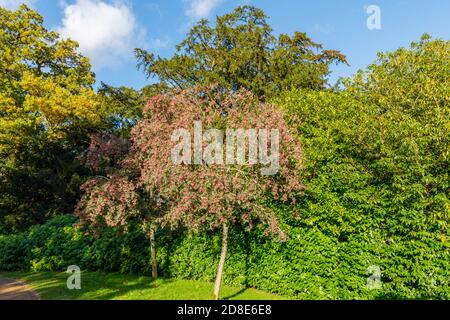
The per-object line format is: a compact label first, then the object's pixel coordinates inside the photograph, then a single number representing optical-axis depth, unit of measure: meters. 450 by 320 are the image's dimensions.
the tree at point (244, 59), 25.23
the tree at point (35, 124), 25.34
